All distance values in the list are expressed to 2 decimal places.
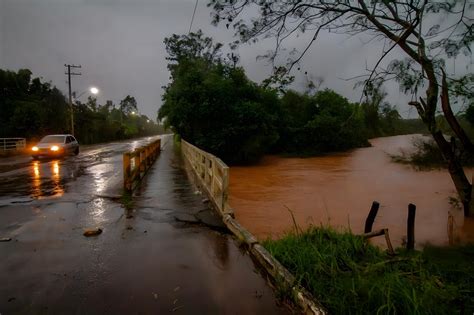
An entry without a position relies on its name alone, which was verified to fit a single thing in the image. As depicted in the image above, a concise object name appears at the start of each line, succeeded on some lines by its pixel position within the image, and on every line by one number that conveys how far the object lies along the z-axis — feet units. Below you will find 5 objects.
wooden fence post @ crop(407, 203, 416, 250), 16.75
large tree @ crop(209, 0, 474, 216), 18.98
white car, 60.08
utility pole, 112.37
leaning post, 17.32
